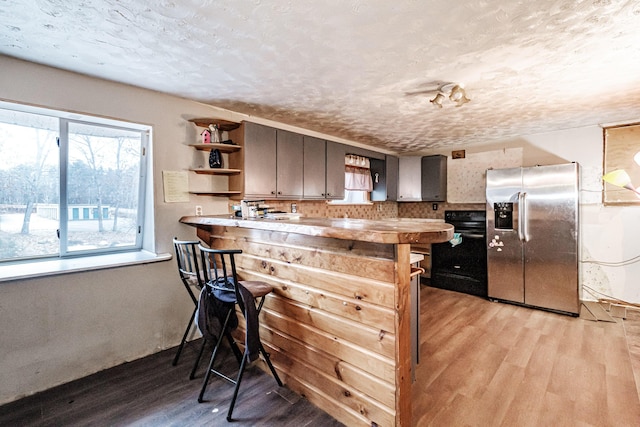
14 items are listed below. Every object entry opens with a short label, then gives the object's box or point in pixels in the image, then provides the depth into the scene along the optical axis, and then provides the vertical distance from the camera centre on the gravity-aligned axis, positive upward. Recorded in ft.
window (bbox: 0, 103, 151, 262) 7.33 +0.78
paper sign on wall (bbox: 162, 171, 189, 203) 9.06 +0.83
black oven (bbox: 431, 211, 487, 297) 14.06 -2.33
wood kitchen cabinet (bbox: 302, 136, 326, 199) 12.05 +1.91
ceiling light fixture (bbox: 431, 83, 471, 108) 7.94 +3.38
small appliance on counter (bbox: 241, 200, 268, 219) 8.53 +0.05
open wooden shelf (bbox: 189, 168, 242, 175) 9.52 +1.39
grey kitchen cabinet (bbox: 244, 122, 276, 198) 9.93 +1.86
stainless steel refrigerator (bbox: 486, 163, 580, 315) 11.51 -0.99
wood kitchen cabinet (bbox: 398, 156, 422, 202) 16.97 +2.06
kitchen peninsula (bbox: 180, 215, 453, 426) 5.03 -2.06
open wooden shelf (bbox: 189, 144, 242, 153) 9.43 +2.20
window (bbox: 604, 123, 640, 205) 11.69 +2.38
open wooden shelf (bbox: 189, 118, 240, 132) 9.45 +3.01
